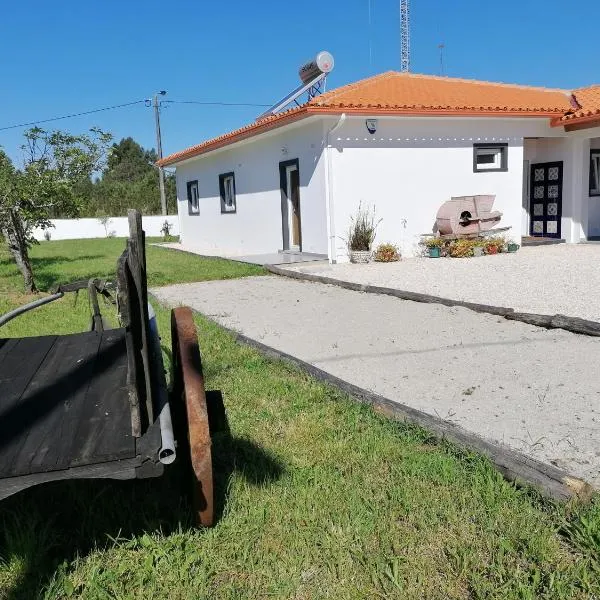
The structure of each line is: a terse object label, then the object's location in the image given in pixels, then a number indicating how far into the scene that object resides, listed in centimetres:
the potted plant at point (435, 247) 1277
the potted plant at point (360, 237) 1220
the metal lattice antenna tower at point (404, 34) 2472
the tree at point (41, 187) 869
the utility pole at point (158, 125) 3494
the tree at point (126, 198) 3681
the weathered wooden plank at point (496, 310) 555
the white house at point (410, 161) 1217
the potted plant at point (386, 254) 1236
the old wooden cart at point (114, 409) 188
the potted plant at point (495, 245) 1284
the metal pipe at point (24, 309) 261
